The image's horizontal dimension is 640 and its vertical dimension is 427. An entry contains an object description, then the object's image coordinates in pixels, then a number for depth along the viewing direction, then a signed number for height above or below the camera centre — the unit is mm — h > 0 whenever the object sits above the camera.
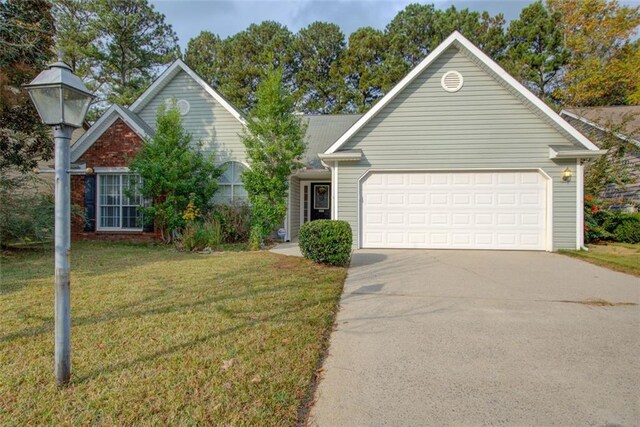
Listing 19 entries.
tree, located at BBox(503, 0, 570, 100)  23078 +10603
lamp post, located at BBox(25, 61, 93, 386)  2594 +395
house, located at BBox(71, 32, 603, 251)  9672 +1310
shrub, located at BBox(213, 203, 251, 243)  11062 -351
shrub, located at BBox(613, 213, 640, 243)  11805 -520
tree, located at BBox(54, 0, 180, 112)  23500 +11443
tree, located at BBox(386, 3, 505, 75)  24748 +13193
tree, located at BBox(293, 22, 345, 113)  27938 +11505
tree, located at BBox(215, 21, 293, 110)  28203 +12248
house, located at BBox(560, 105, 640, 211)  13812 +3148
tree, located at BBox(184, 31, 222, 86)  30125 +13483
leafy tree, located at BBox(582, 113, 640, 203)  13078 +1881
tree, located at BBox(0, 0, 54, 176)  9086 +3442
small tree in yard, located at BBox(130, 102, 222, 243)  10492 +1068
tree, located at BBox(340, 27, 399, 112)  26609 +10841
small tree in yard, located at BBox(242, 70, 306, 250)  10508 +1690
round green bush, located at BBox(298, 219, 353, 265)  7117 -603
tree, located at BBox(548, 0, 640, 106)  21078 +10027
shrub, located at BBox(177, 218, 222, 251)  10094 -745
